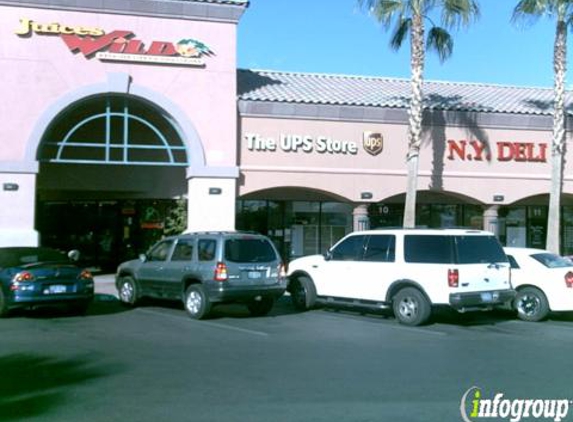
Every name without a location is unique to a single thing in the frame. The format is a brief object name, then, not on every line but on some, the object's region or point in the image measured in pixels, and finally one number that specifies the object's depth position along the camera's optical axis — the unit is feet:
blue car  44.50
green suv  46.06
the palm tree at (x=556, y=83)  67.15
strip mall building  64.49
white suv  44.32
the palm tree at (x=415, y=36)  65.62
